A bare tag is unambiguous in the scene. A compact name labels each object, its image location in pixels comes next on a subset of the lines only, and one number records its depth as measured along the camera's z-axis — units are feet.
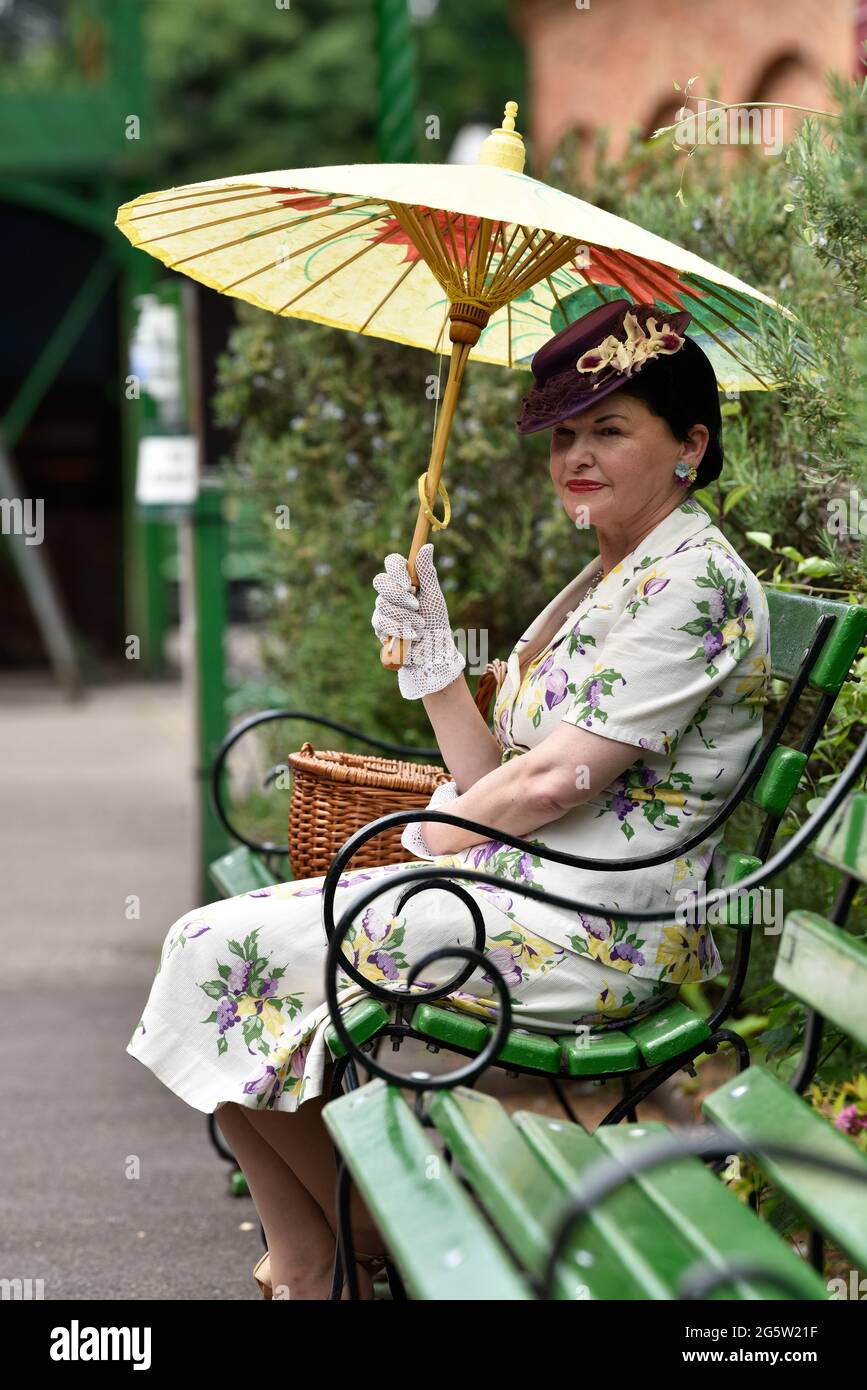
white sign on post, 19.93
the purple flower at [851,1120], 10.58
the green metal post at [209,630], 19.97
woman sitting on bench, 9.04
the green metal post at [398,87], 20.44
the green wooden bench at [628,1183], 6.14
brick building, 35.83
